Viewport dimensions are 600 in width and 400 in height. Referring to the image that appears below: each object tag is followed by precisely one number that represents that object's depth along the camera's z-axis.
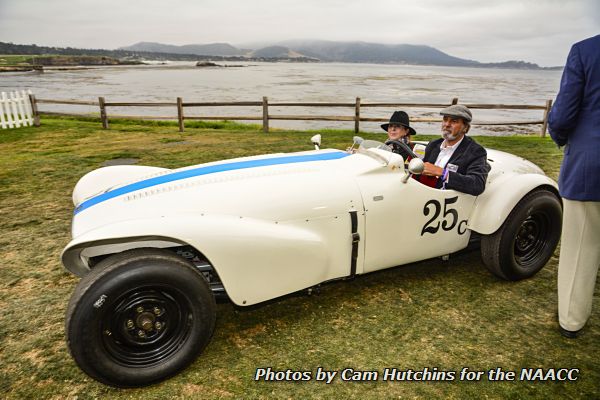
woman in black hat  4.50
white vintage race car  2.39
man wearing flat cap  3.52
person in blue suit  2.61
